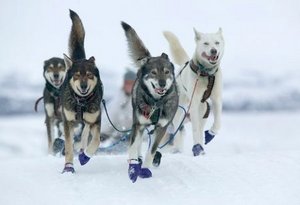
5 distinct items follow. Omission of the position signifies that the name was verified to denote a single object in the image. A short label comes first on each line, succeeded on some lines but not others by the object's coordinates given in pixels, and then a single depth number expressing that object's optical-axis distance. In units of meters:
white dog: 11.94
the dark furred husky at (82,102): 10.09
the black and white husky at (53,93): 13.12
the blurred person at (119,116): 17.22
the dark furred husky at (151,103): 9.69
